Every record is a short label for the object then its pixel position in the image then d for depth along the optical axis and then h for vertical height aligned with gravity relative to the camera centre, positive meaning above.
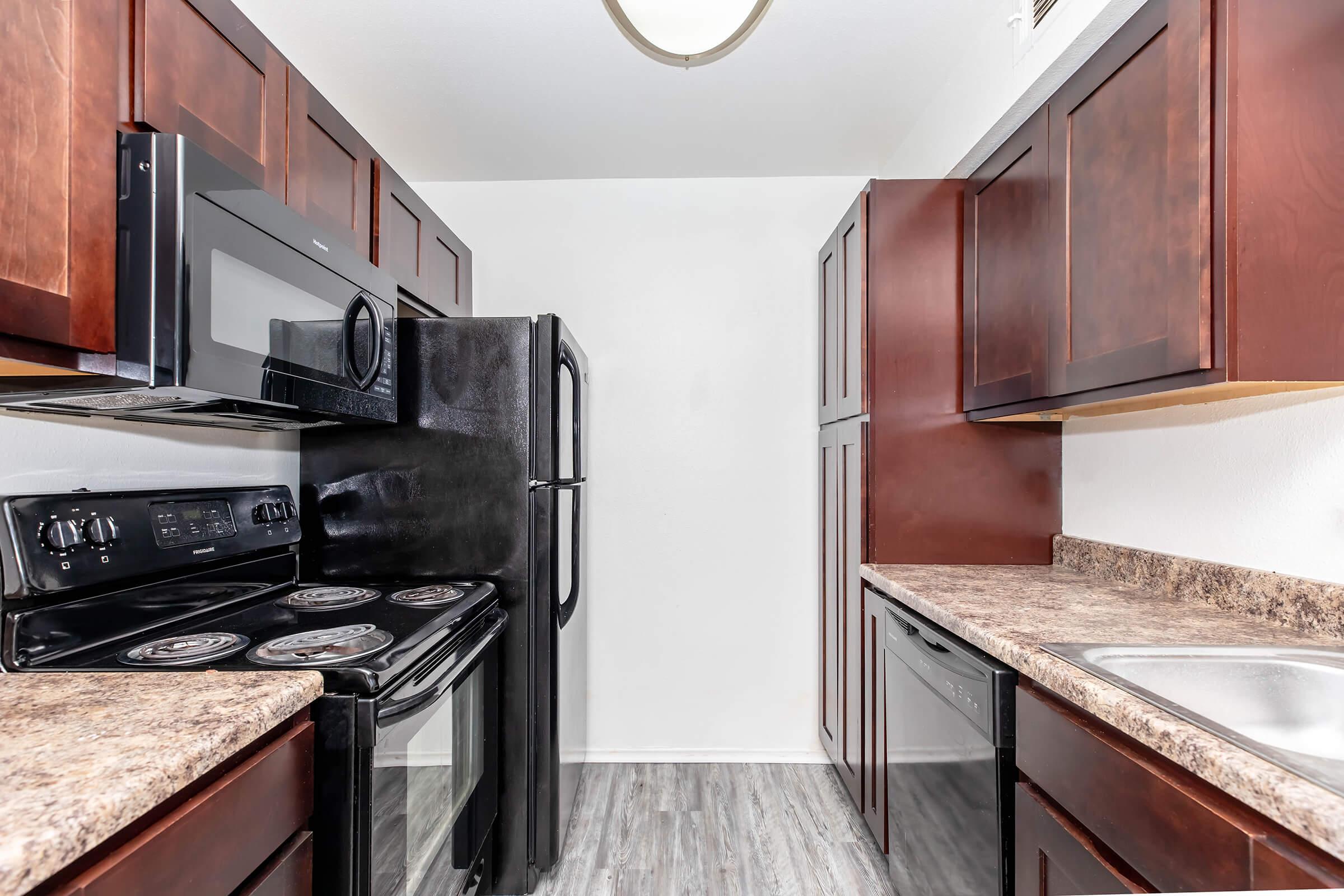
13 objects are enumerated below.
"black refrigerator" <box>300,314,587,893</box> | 1.87 -0.12
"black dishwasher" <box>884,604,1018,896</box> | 1.20 -0.65
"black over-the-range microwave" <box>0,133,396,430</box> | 0.99 +0.25
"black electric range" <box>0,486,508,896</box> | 1.04 -0.35
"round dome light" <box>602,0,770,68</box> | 1.17 +0.78
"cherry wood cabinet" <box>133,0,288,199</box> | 1.05 +0.66
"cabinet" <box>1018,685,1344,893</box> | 0.70 -0.44
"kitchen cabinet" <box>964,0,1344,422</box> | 1.08 +0.44
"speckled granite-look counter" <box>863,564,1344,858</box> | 0.67 -0.33
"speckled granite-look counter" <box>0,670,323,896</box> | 0.59 -0.34
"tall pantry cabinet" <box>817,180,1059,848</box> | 2.06 +0.06
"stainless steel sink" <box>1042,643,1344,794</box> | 1.04 -0.36
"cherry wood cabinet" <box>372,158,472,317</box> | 1.94 +0.67
